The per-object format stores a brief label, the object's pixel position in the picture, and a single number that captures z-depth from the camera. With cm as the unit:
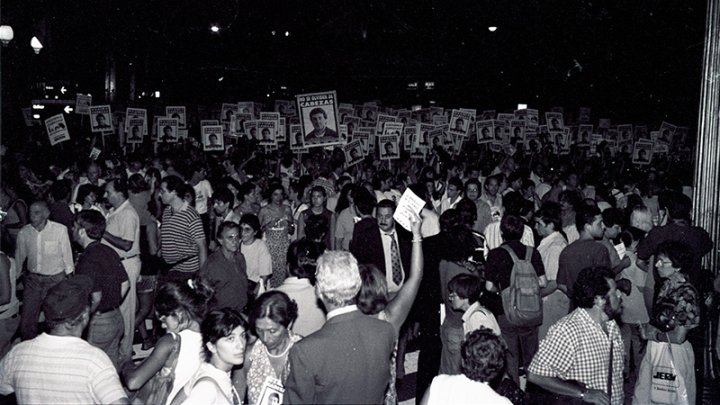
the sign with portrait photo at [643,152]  1888
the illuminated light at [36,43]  2105
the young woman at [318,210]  1035
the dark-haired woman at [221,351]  446
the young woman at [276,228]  954
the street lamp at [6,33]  1750
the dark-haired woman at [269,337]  495
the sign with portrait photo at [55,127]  1561
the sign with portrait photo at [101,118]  1805
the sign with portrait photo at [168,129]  1906
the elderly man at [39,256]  811
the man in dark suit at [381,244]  782
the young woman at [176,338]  499
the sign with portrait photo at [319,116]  1211
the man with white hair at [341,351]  381
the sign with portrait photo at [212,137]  1783
